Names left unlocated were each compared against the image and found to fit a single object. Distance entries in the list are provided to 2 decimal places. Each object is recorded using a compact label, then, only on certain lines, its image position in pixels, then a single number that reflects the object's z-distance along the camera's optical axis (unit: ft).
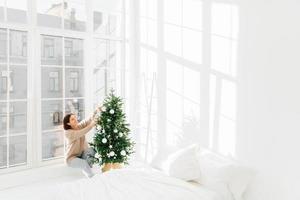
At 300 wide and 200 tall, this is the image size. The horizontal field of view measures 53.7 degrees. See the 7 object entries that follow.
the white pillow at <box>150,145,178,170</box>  10.29
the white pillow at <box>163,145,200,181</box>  8.91
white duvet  7.47
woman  11.51
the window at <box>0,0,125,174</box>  11.29
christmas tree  11.51
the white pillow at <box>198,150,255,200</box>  8.48
